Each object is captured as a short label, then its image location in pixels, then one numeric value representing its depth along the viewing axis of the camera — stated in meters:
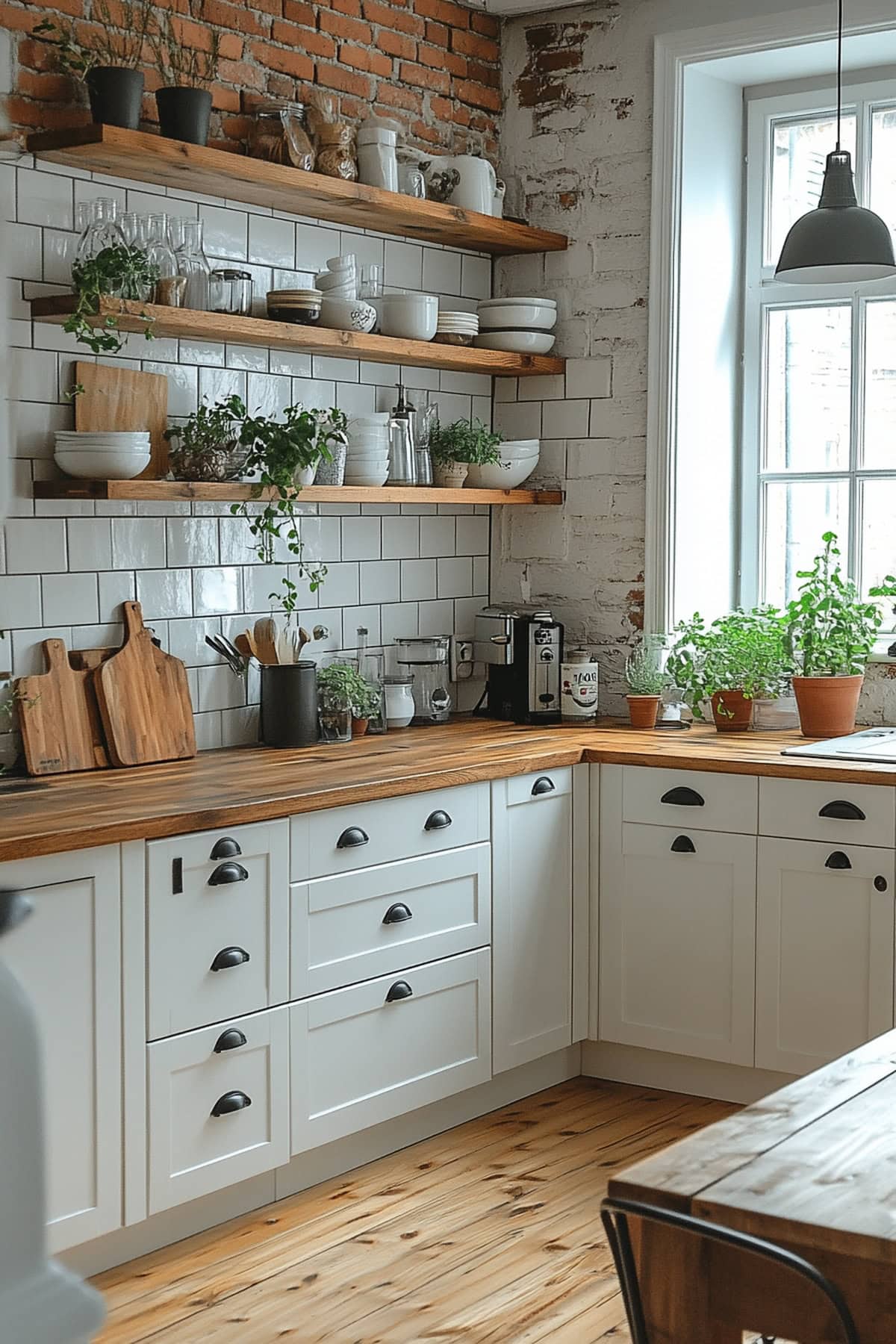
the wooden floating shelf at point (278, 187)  3.58
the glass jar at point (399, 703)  4.60
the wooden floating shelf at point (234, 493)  3.59
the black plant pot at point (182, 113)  3.78
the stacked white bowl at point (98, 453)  3.62
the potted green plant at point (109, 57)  3.62
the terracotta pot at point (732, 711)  4.58
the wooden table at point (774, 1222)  1.59
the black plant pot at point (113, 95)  3.62
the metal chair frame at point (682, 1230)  1.57
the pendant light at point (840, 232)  3.74
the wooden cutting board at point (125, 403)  3.74
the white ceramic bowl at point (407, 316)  4.46
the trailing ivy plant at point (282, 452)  3.92
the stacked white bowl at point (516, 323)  4.87
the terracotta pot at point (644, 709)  4.66
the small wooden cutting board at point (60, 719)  3.64
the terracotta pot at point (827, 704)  4.39
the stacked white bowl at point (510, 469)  4.86
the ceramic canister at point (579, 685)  4.80
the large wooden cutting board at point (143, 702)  3.81
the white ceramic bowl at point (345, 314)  4.23
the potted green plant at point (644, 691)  4.66
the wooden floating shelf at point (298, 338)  3.61
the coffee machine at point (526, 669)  4.78
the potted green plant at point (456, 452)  4.72
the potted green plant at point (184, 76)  3.79
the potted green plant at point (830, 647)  4.40
